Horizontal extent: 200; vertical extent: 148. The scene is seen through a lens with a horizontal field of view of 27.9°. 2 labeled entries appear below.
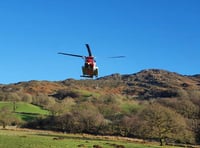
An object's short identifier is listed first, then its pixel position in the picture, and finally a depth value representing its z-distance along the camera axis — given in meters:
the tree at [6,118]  130.69
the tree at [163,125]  94.56
